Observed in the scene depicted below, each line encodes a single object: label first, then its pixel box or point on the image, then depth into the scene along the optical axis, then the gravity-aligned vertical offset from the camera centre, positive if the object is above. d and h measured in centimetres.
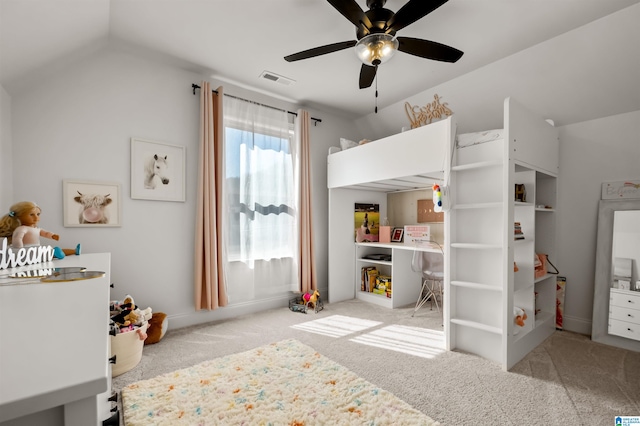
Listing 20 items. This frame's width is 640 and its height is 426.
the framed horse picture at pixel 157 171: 279 +37
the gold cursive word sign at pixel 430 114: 281 +91
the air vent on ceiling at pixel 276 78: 311 +141
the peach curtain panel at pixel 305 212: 373 -6
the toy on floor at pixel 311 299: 352 -111
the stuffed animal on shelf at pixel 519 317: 234 -89
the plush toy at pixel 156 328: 260 -108
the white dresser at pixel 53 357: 41 -26
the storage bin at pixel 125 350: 207 -104
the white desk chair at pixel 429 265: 326 -65
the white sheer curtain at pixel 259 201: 329 +8
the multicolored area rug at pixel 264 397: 161 -117
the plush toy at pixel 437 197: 242 +8
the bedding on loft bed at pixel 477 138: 231 +57
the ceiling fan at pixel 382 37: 167 +111
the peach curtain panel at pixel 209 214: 300 -7
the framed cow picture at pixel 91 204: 248 +3
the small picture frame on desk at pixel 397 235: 414 -40
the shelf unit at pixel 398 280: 364 -95
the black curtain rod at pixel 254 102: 306 +125
